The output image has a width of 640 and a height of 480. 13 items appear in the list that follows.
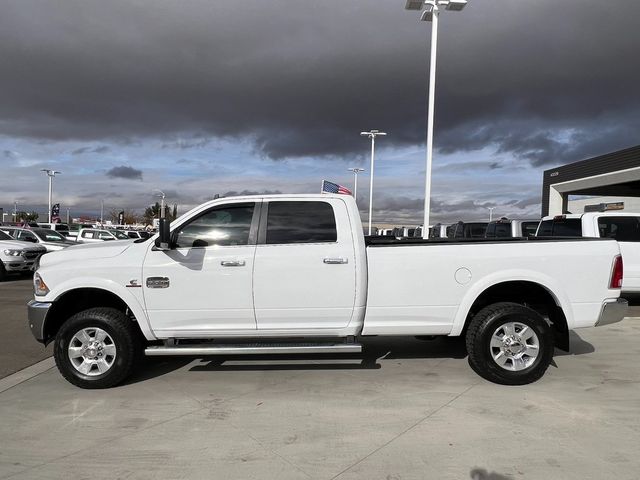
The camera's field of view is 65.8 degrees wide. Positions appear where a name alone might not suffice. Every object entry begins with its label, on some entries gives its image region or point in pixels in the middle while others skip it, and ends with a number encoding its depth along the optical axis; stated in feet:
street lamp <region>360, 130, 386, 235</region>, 89.35
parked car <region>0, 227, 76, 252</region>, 57.11
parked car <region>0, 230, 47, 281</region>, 48.44
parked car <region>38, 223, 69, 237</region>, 101.76
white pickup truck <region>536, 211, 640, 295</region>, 32.65
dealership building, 96.73
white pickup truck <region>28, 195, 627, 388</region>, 16.66
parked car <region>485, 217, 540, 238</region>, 44.47
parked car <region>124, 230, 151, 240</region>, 102.73
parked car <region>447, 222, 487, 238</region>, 56.59
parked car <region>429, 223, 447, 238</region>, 69.10
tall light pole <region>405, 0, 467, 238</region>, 47.19
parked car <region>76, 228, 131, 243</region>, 79.10
